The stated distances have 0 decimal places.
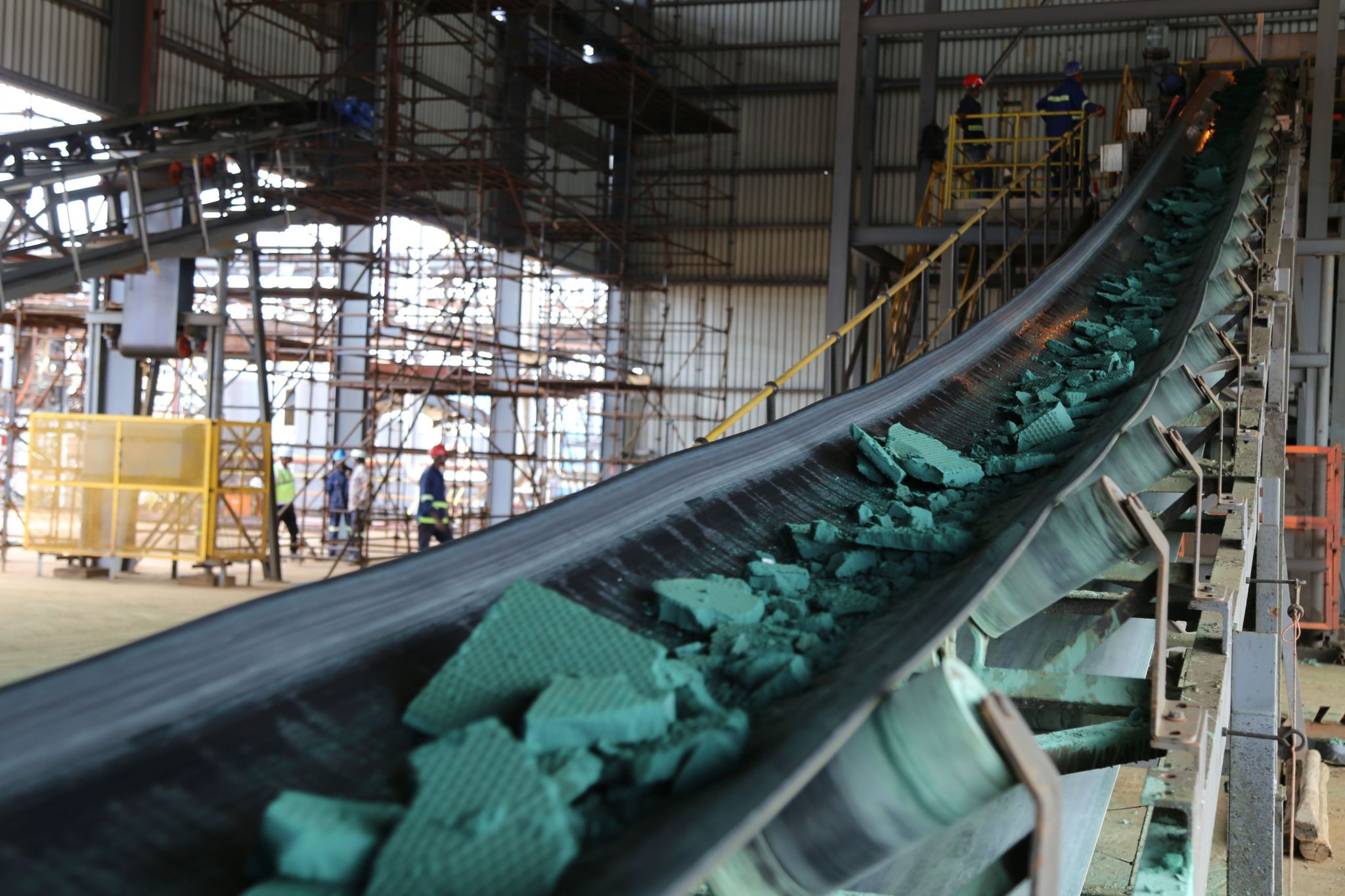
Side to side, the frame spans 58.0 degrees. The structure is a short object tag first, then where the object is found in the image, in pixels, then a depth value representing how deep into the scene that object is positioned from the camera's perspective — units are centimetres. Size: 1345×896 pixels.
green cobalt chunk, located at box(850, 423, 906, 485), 349
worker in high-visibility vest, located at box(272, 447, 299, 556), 1739
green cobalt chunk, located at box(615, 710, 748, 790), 165
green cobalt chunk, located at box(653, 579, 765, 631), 233
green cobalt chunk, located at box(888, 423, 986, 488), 347
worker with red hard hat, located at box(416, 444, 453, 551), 1420
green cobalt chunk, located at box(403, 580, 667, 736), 187
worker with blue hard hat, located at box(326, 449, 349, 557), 1912
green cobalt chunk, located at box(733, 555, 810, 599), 265
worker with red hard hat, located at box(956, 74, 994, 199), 1374
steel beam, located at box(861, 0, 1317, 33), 992
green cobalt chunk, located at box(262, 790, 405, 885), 145
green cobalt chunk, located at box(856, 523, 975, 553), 278
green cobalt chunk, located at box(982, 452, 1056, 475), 360
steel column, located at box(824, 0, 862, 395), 1096
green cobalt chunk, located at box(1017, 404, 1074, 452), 393
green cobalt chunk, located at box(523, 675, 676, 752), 169
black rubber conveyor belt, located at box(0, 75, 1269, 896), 151
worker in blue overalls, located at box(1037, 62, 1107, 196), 1298
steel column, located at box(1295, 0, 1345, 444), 1010
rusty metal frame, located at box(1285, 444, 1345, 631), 1200
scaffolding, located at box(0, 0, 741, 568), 1303
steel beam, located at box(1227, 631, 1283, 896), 394
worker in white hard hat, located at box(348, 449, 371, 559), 1736
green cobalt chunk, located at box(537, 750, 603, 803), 160
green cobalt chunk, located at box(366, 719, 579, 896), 140
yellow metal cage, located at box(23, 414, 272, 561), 1317
